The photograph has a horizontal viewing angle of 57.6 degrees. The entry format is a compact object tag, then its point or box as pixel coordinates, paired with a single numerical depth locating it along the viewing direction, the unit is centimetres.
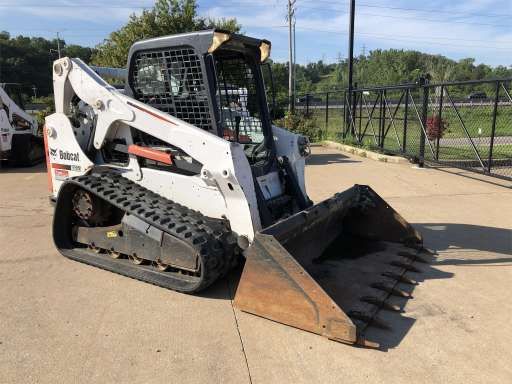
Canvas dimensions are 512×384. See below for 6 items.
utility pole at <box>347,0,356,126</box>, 1532
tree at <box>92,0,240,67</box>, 1661
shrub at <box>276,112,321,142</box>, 1631
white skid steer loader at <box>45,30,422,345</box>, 358
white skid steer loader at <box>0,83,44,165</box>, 1125
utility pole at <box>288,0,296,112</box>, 3250
